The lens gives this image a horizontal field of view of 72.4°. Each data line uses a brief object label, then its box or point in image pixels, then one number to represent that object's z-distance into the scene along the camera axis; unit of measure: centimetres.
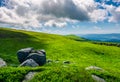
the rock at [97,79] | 704
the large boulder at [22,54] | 1565
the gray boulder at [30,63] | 1137
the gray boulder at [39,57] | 1479
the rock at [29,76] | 668
